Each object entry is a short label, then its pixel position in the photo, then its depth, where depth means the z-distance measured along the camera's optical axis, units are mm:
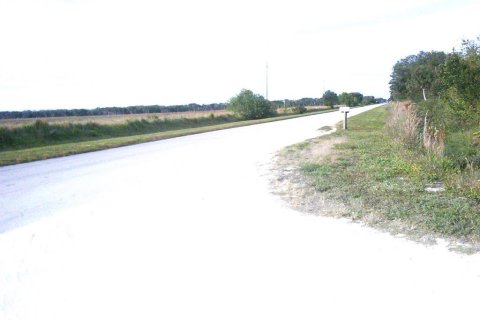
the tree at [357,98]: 127525
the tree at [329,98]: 105512
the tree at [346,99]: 118000
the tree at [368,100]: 147000
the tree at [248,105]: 49000
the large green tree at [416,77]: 25984
